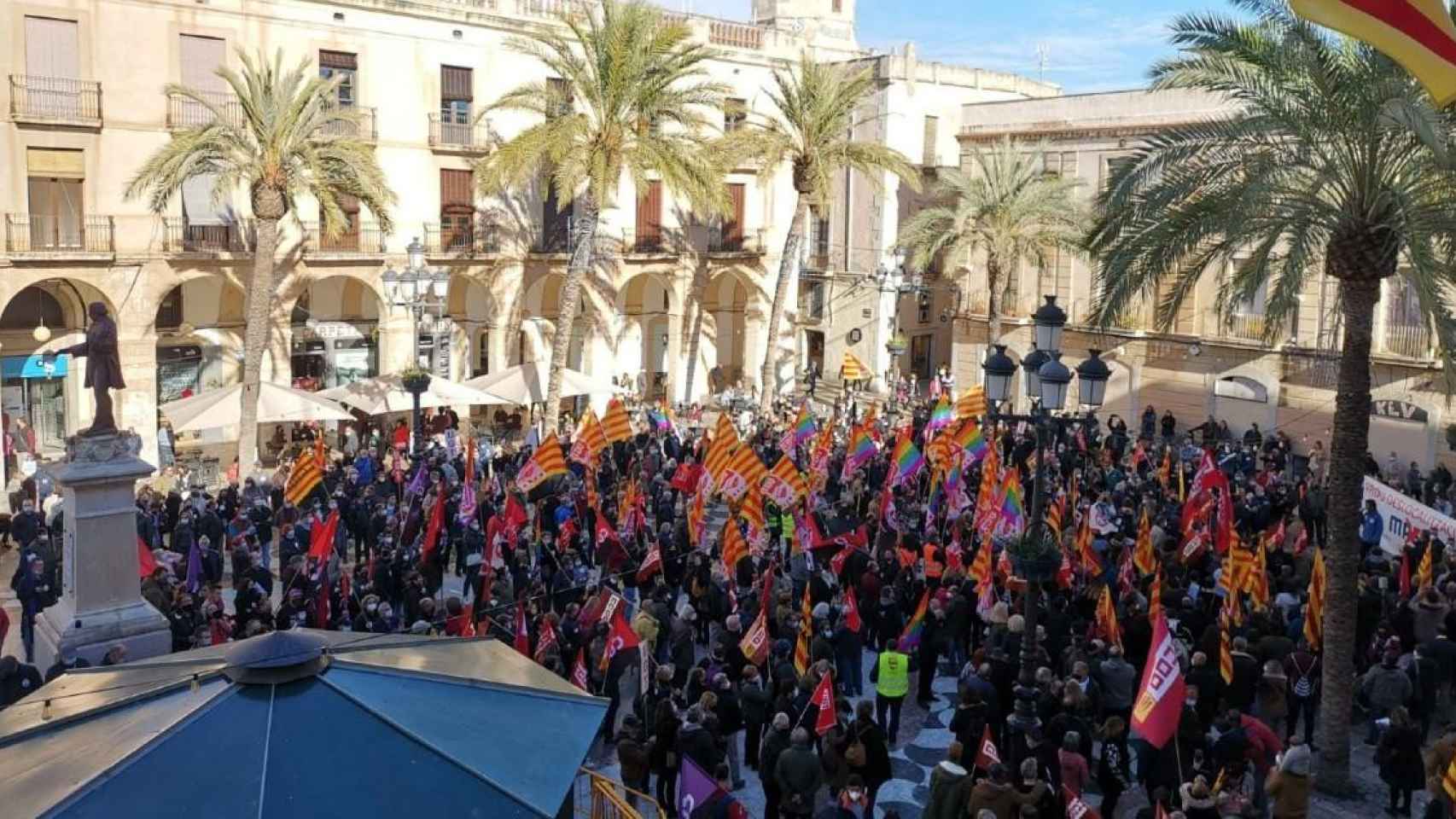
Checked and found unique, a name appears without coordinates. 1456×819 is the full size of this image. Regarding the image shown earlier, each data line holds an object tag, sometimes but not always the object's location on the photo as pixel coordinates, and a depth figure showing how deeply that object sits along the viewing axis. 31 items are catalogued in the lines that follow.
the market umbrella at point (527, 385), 29.62
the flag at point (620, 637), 12.43
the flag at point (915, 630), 14.00
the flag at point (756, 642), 12.47
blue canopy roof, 4.74
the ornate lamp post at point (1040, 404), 11.44
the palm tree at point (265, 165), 25.19
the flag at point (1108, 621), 13.08
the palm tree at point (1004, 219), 35.31
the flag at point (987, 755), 9.84
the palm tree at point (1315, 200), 11.76
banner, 16.47
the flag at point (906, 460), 20.41
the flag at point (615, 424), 21.14
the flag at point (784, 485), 17.69
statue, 14.03
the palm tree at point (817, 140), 33.22
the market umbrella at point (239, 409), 24.94
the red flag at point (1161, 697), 10.07
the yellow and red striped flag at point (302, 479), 18.53
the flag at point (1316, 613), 13.44
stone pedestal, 13.43
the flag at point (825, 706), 10.92
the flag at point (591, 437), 20.97
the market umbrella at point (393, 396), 26.91
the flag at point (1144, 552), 15.84
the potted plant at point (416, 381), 23.80
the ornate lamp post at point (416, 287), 23.89
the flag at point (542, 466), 18.69
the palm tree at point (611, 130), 27.91
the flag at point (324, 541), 15.36
